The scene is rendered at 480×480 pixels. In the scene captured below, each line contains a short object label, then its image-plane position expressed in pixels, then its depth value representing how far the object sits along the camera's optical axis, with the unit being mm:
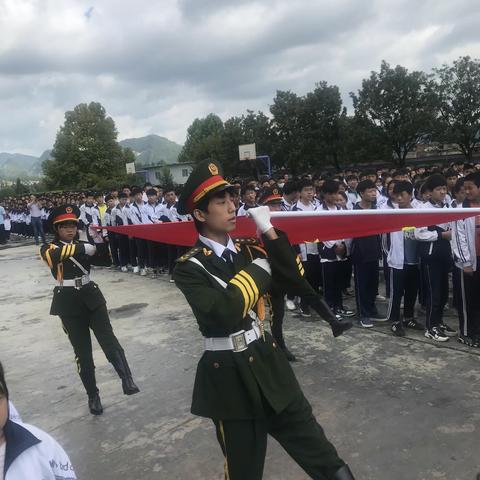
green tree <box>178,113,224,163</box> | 55075
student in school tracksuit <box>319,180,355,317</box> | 5859
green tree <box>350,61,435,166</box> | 34156
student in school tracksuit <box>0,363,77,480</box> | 1554
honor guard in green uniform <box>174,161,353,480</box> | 2141
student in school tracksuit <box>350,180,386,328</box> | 5656
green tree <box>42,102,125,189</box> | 50000
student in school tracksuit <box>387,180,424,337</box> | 5234
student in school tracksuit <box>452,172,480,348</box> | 4539
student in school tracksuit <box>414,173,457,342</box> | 4938
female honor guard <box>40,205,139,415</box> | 4156
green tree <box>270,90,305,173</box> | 40000
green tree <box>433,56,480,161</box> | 32438
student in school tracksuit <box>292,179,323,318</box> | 6452
